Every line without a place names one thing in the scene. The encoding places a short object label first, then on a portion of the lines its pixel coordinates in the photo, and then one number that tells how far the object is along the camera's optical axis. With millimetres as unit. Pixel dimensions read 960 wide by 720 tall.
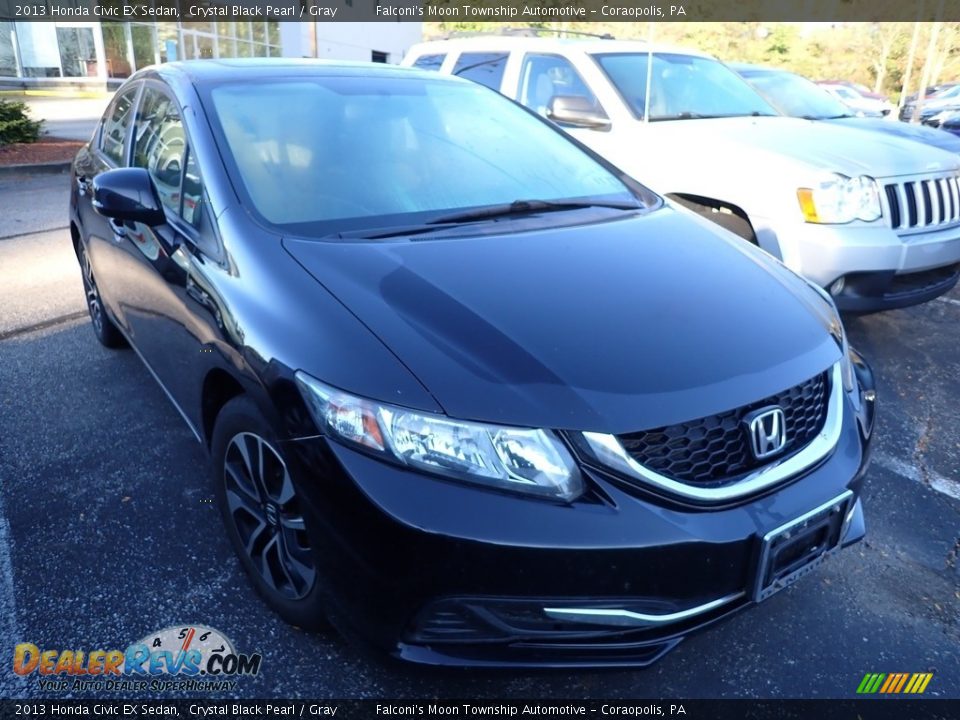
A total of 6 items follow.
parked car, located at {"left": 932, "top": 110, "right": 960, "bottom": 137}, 15039
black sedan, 1702
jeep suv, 4145
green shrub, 12516
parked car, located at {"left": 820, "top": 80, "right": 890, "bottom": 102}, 27719
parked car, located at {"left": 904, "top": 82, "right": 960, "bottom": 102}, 23209
